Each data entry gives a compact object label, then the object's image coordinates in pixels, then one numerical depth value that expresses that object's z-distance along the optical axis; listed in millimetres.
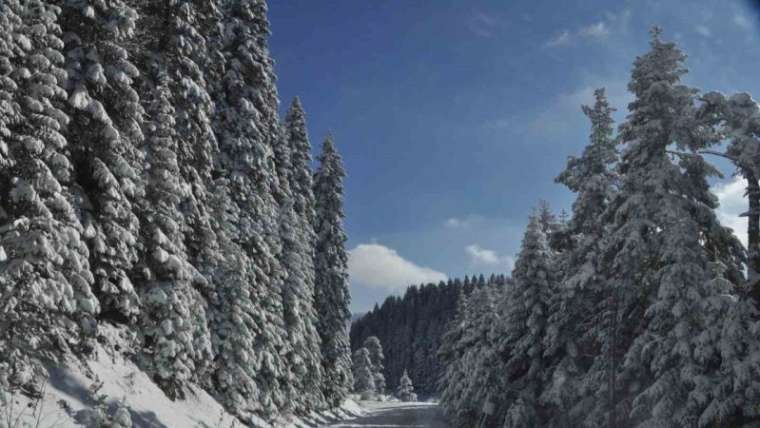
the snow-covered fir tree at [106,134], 14039
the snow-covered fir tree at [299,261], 30203
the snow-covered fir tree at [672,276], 14086
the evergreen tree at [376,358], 87288
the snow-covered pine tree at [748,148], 15453
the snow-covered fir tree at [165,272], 15797
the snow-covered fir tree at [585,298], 20250
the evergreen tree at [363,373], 77000
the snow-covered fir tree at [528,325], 24344
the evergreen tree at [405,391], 89062
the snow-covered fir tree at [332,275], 41906
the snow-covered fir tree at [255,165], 23875
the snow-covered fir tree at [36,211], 10859
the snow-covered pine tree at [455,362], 36184
